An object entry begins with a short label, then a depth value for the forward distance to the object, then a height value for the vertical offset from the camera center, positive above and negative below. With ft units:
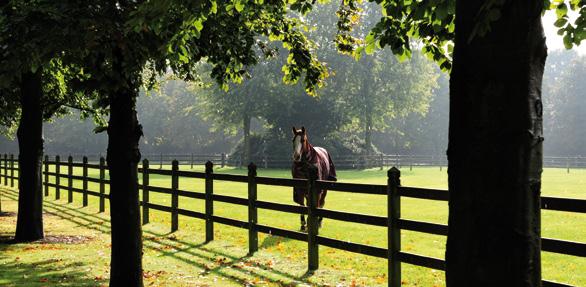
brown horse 45.16 -0.72
